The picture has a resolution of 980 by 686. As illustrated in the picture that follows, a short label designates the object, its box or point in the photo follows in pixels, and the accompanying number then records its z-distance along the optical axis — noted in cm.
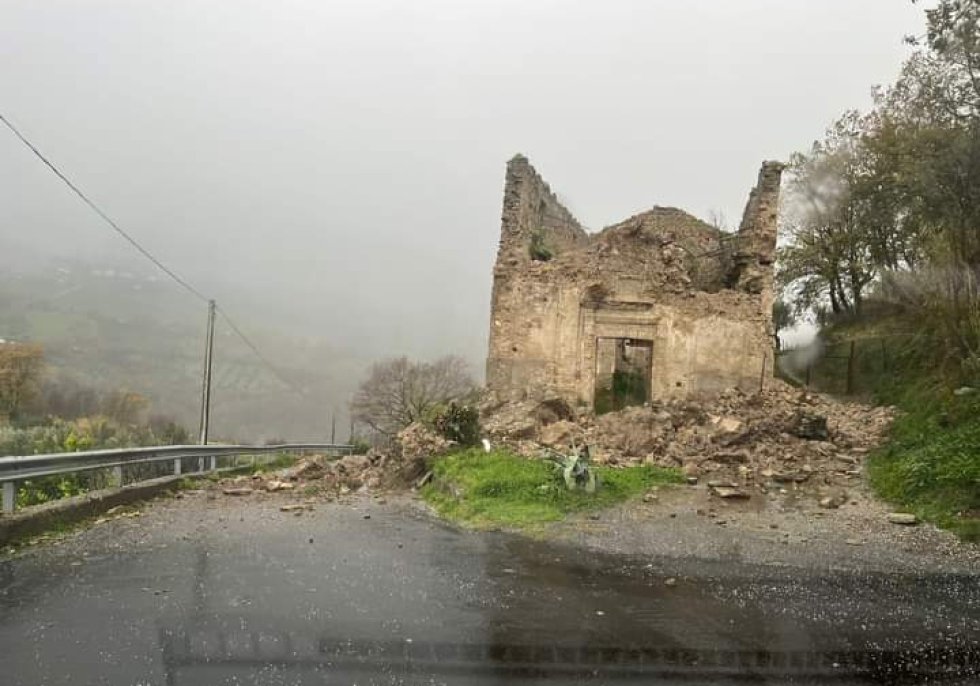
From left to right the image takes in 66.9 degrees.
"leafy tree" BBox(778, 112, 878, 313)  2792
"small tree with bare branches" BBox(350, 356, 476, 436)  5119
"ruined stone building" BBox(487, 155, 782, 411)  2039
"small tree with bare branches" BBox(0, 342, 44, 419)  2891
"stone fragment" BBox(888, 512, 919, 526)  1033
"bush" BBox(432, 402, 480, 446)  1714
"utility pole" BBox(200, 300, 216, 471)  2557
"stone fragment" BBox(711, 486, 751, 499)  1238
